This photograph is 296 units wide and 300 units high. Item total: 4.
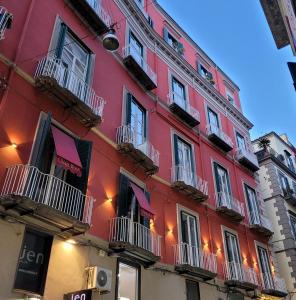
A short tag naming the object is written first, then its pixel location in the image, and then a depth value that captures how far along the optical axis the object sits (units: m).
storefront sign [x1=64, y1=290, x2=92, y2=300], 8.38
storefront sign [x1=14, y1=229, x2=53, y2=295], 8.20
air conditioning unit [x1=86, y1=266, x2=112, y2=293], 9.32
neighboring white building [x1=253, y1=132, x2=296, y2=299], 21.51
